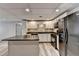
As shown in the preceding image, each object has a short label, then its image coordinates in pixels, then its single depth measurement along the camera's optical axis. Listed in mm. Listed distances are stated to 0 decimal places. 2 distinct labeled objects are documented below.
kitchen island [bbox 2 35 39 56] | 1706
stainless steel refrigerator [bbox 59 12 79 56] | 1261
